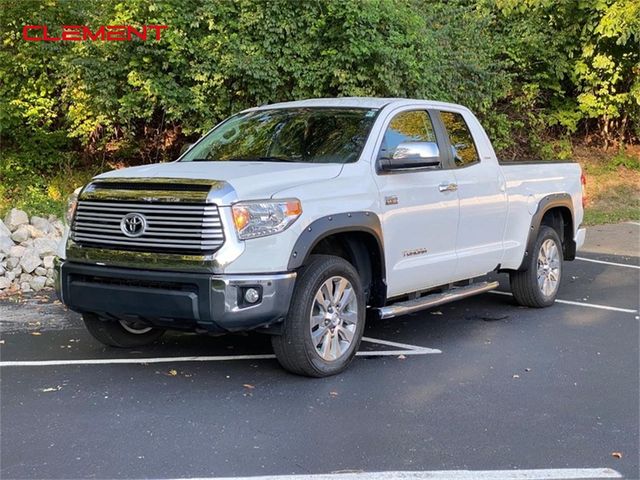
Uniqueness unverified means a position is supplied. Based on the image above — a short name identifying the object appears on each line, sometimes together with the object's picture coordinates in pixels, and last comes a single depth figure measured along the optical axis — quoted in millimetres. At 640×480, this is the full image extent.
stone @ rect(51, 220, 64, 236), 9445
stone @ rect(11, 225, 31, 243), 8945
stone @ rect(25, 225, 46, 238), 9133
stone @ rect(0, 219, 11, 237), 8797
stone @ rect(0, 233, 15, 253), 8570
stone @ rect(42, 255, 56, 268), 8727
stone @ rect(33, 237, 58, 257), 8750
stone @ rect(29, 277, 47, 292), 8516
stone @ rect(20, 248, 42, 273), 8562
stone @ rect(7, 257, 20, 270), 8523
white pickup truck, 4926
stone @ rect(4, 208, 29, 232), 9328
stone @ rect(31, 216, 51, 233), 9469
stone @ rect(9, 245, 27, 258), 8586
